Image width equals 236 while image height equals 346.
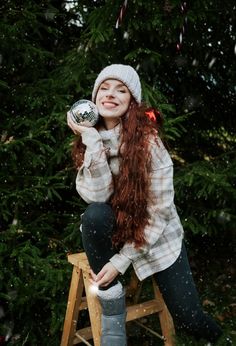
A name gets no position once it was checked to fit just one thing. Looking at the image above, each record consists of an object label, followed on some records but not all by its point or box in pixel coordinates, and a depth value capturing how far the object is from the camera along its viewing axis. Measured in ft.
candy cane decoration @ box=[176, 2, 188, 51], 9.49
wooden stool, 7.57
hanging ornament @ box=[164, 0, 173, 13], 9.88
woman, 6.64
